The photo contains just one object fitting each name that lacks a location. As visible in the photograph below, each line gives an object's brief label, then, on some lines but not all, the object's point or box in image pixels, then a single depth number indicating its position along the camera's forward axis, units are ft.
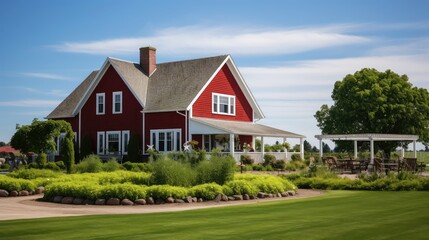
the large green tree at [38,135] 110.52
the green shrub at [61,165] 124.96
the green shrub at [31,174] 74.84
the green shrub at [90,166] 83.61
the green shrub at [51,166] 114.40
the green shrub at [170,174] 63.00
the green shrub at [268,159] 125.31
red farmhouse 130.11
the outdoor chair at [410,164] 93.86
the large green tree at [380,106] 177.37
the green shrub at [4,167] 135.13
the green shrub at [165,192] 57.31
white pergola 112.27
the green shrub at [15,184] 66.28
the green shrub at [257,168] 118.38
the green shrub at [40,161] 114.91
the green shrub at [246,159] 122.31
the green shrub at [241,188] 61.98
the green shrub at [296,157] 135.42
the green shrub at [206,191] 59.16
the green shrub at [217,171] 64.59
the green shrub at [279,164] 118.67
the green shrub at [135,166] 107.30
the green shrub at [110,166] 85.40
